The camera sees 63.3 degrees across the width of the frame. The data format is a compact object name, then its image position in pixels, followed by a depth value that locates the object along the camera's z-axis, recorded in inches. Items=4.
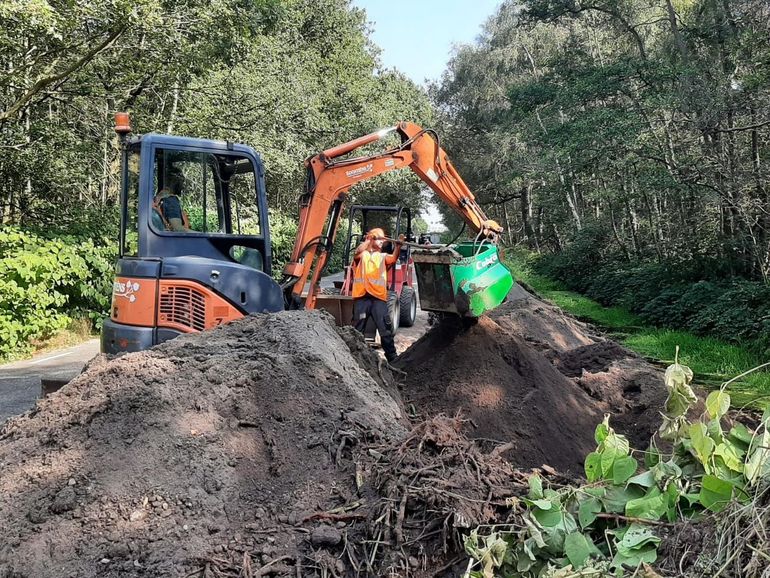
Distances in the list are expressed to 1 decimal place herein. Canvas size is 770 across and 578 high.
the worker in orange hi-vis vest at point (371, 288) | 316.2
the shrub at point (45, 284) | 364.2
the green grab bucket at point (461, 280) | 267.6
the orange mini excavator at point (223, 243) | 207.6
